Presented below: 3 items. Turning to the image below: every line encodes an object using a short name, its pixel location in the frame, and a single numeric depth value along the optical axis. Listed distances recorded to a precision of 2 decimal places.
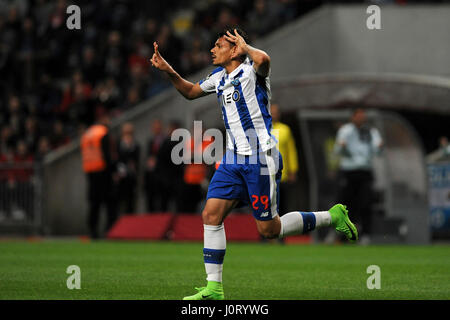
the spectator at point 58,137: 21.84
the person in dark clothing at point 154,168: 18.72
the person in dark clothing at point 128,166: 18.75
